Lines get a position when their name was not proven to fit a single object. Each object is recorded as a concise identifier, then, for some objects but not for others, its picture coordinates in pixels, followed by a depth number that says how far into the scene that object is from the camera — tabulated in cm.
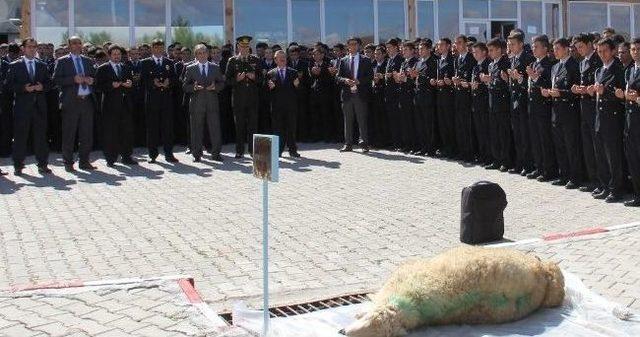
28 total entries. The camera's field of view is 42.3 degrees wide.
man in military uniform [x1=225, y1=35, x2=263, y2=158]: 1534
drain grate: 598
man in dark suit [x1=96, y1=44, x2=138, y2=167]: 1445
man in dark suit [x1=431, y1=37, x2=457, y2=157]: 1458
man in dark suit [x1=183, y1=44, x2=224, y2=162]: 1498
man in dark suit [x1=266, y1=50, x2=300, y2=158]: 1564
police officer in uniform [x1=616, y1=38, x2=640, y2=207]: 998
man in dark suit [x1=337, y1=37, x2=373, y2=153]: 1611
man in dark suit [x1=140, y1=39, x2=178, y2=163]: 1499
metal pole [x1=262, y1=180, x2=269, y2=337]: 547
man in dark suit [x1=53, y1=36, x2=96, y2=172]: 1375
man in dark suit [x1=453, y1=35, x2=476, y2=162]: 1402
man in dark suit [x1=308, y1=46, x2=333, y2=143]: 1800
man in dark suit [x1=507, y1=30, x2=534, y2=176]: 1242
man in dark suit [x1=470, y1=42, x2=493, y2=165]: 1355
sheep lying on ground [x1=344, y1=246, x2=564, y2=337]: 527
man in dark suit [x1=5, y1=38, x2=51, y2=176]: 1342
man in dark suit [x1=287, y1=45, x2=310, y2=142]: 1806
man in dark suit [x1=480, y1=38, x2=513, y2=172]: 1298
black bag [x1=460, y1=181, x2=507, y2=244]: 827
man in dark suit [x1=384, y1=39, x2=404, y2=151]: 1617
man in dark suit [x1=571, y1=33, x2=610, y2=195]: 1083
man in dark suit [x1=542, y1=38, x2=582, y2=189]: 1130
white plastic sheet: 532
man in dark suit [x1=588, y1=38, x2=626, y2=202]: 1034
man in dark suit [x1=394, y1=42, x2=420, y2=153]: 1560
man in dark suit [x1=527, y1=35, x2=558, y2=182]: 1185
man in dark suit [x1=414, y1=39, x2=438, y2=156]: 1506
